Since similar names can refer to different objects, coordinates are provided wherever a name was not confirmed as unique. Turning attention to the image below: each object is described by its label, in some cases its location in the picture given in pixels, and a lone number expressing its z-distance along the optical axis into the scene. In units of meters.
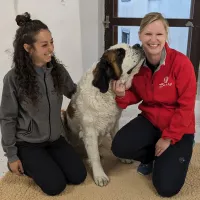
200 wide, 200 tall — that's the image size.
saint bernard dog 1.77
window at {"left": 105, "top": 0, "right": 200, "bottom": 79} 3.50
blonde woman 1.69
